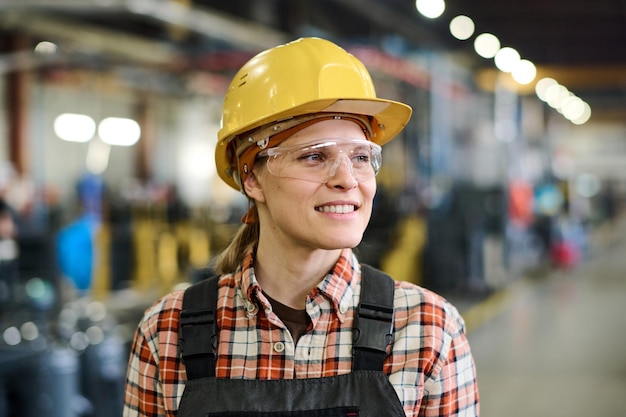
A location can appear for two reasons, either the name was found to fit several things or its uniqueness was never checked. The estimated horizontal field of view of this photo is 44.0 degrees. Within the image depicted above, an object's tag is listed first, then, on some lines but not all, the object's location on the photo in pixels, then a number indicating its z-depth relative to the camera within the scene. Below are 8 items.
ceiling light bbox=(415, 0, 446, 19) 6.22
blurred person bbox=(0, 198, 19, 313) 5.35
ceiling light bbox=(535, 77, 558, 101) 14.07
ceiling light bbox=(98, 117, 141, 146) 15.60
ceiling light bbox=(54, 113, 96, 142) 15.79
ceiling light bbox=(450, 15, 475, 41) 7.41
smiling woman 1.44
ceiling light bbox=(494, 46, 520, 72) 8.95
